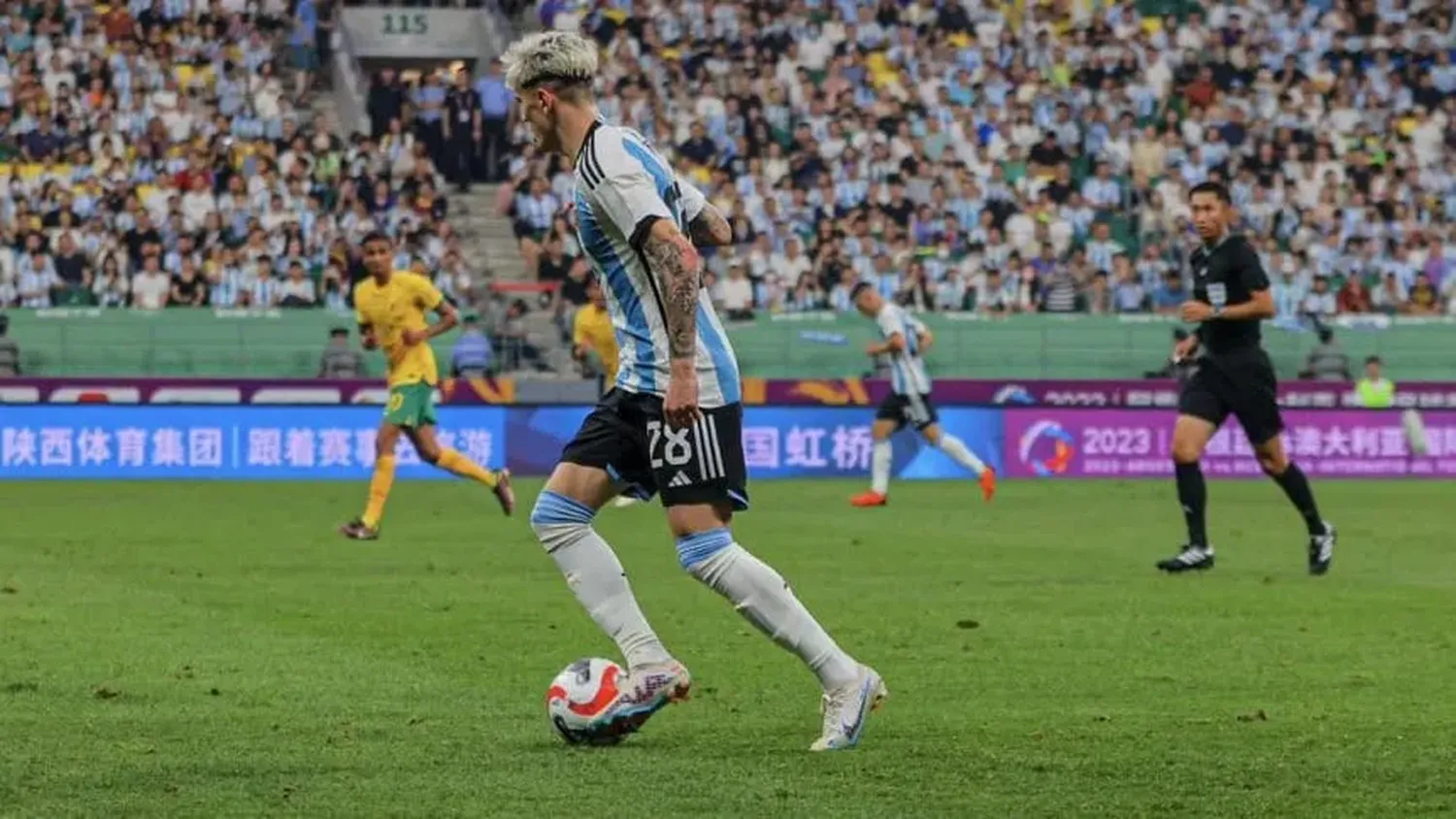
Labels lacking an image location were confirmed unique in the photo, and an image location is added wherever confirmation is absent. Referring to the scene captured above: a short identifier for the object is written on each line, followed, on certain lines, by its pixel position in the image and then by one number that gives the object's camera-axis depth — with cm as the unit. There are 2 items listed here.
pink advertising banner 3272
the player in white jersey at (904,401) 2581
